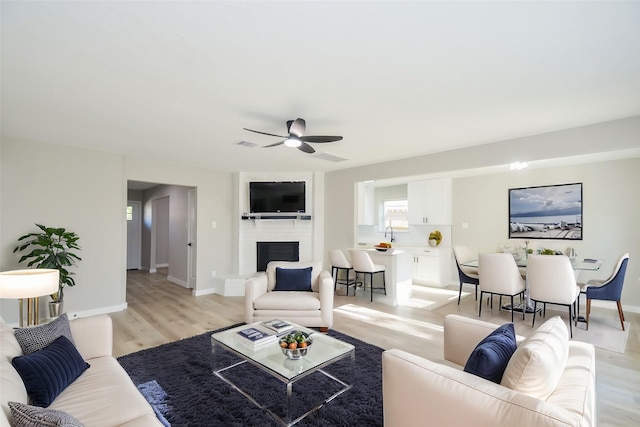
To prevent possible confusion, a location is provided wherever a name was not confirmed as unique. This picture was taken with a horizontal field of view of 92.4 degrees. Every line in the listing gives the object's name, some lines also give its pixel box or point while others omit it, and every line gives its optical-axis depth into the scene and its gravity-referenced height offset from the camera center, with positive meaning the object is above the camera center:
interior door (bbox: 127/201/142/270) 8.55 -0.64
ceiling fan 2.98 +0.75
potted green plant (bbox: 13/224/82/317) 3.72 -0.52
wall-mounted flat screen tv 6.02 +0.31
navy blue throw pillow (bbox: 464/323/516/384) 1.42 -0.69
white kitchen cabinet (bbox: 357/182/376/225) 6.75 +0.19
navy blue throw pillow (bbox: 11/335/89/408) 1.53 -0.85
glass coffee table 2.06 -1.09
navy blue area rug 2.08 -1.40
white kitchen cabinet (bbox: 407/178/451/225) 6.53 +0.25
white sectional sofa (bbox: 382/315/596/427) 1.14 -0.78
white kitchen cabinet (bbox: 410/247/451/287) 6.27 -1.11
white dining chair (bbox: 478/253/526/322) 4.13 -0.86
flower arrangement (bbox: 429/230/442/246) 6.59 -0.55
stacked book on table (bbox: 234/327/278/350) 2.49 -1.06
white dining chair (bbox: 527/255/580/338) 3.65 -0.82
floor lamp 2.15 -0.52
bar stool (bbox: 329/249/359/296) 5.51 -0.94
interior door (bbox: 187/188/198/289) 6.02 -0.56
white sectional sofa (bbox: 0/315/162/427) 1.41 -0.99
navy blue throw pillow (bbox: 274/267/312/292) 3.99 -0.89
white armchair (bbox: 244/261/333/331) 3.62 -1.11
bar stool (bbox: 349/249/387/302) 5.12 -0.87
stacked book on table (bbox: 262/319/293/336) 2.76 -1.07
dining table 3.91 -0.71
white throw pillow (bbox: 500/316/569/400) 1.29 -0.67
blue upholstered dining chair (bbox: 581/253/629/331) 3.70 -0.92
